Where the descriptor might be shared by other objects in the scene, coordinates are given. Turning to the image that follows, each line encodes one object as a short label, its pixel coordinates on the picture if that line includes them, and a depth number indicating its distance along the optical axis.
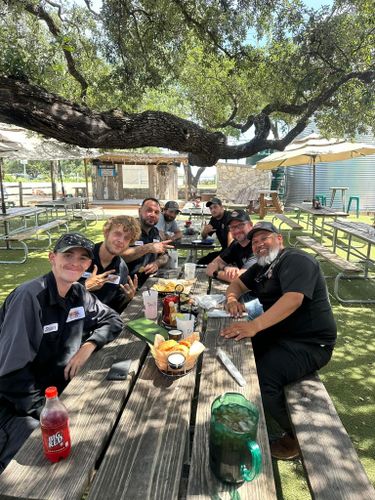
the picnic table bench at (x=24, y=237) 7.62
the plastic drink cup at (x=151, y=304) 2.62
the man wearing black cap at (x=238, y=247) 4.21
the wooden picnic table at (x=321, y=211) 9.02
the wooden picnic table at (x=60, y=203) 12.64
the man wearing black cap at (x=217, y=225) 6.04
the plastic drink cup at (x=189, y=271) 3.78
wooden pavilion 19.38
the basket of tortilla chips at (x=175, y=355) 1.84
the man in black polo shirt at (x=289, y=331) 2.35
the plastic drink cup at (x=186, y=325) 2.24
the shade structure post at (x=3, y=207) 9.68
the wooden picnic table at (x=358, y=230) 6.09
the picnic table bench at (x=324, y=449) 1.44
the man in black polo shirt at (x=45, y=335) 1.81
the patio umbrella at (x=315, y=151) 9.48
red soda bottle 1.28
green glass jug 1.20
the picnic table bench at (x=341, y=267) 5.32
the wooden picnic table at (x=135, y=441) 1.20
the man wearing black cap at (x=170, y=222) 6.36
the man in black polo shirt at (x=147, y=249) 3.95
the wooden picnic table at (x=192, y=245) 5.77
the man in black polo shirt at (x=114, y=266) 3.14
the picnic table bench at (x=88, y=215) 12.90
